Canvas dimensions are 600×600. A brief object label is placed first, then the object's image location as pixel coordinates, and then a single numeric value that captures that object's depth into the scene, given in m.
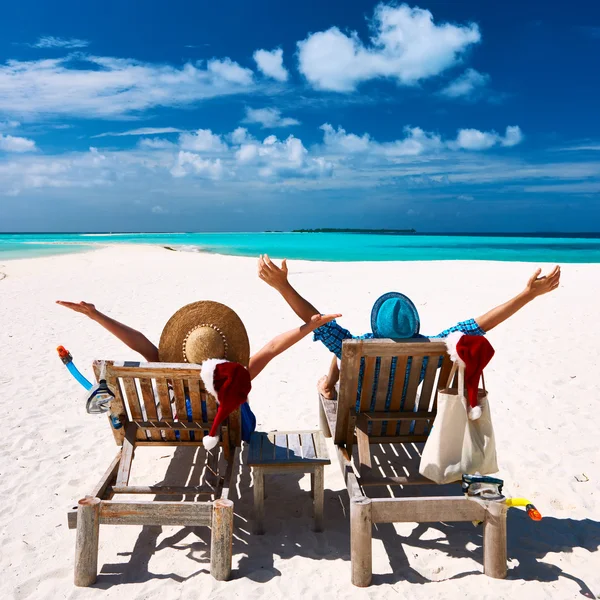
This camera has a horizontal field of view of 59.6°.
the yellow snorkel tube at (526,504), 2.96
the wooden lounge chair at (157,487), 3.07
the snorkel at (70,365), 3.38
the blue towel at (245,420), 3.66
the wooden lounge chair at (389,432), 3.06
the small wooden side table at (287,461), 3.47
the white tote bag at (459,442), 3.24
